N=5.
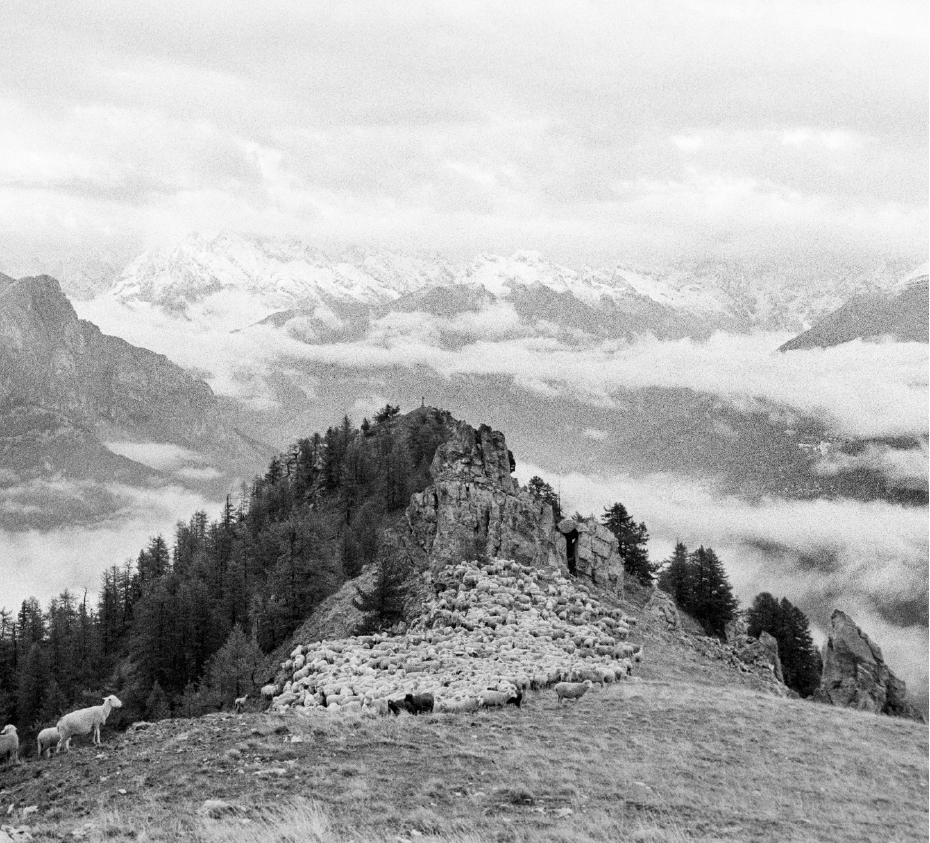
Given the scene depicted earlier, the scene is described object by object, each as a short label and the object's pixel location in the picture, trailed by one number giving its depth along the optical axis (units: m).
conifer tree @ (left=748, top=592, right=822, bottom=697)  108.06
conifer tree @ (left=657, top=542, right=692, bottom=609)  107.06
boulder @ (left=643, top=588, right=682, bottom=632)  76.88
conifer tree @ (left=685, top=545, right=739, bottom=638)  103.81
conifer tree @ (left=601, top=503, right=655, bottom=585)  106.06
